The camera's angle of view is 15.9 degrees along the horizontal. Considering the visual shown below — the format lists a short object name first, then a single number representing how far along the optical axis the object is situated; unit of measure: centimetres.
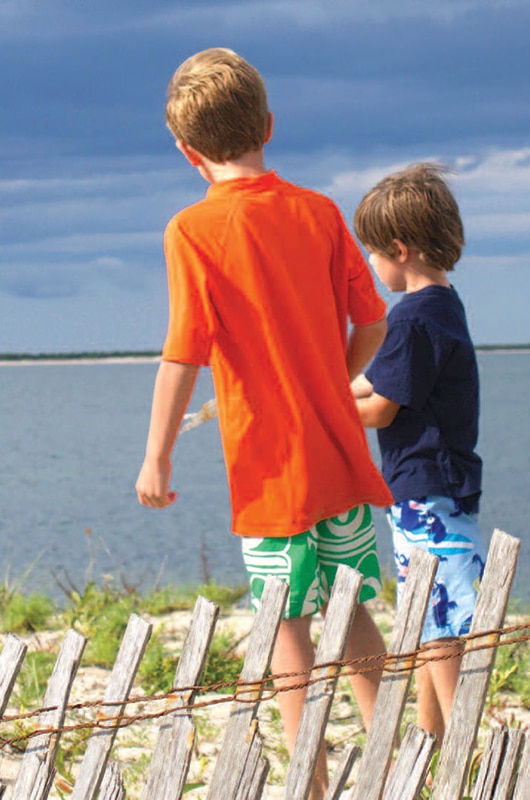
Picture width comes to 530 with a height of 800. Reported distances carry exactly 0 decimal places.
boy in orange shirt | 466
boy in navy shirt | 539
